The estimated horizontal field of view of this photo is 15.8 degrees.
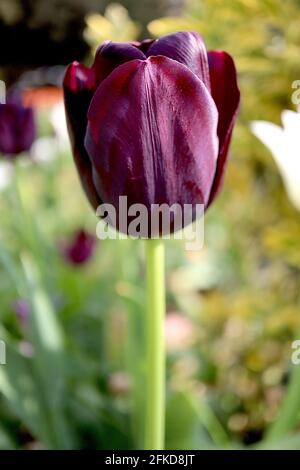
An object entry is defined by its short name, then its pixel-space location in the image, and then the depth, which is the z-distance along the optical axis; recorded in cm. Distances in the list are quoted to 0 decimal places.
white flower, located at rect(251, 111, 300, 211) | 34
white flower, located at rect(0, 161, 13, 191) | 117
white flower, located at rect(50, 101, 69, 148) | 56
